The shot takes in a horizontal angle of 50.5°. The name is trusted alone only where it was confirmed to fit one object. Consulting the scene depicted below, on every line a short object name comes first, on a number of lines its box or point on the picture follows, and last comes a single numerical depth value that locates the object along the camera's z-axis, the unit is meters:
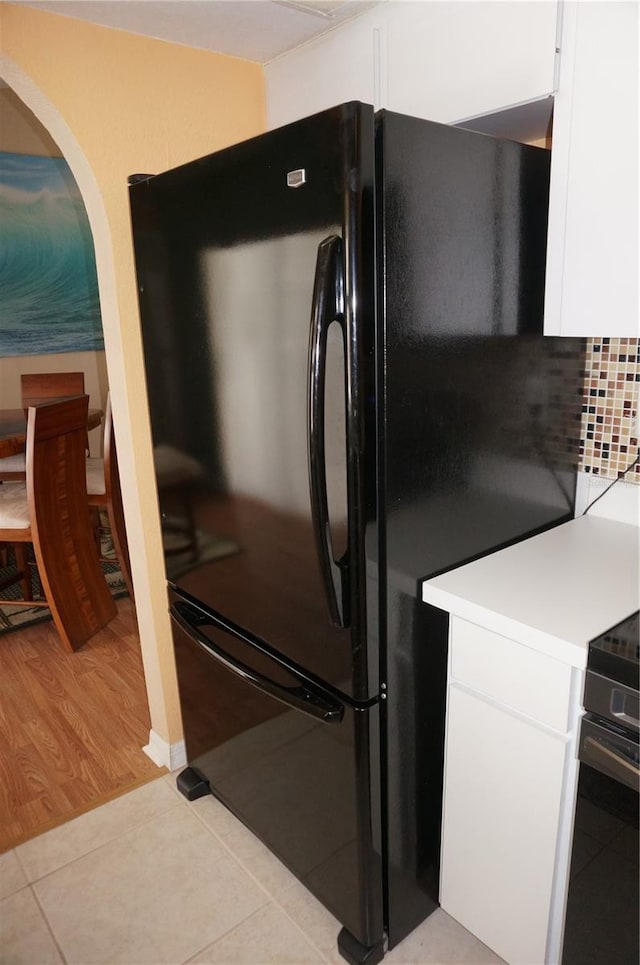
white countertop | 1.23
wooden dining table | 2.98
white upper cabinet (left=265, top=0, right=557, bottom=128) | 1.32
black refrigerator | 1.21
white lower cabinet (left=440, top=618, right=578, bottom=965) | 1.27
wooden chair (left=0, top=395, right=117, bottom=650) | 2.85
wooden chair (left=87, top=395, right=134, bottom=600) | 3.29
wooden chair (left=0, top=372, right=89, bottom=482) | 3.93
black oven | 1.13
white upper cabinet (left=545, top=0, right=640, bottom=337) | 1.23
